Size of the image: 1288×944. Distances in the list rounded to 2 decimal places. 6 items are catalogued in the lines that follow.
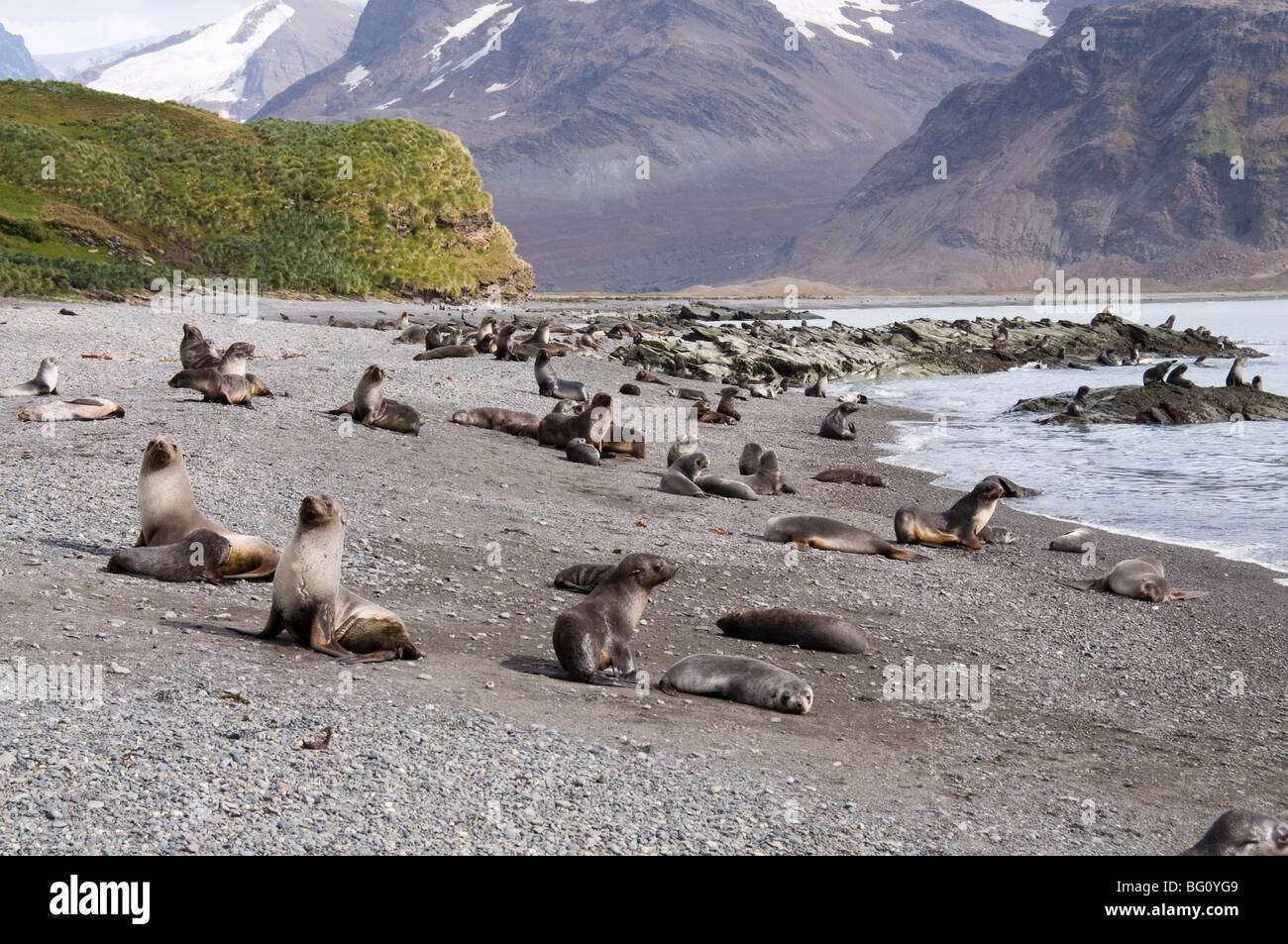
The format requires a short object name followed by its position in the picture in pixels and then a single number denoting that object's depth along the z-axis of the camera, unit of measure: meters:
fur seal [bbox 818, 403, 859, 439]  21.30
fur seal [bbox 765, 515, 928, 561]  11.33
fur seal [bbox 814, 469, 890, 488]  16.17
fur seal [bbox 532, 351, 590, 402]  19.97
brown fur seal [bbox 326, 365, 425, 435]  14.45
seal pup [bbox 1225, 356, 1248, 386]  27.59
